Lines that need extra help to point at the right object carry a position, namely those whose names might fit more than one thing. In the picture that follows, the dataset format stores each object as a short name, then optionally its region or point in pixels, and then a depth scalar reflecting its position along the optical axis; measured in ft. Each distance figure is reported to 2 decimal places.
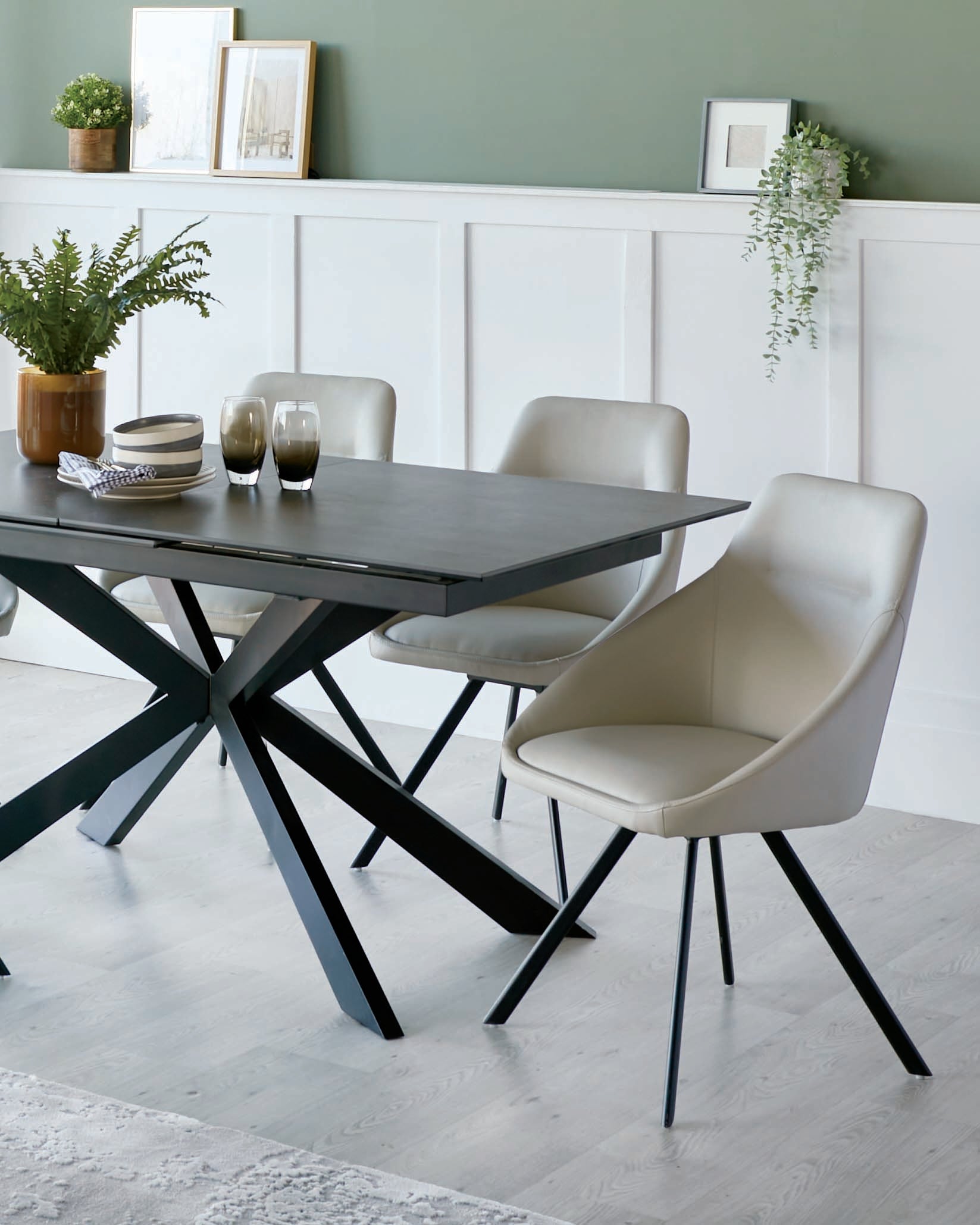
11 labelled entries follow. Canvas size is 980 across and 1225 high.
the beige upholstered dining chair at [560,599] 10.84
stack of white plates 9.63
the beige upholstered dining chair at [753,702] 8.22
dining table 8.37
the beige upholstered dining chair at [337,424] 12.38
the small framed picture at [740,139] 12.91
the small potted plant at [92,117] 15.92
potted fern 10.27
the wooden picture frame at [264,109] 15.10
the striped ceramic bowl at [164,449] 9.91
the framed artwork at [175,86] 15.62
